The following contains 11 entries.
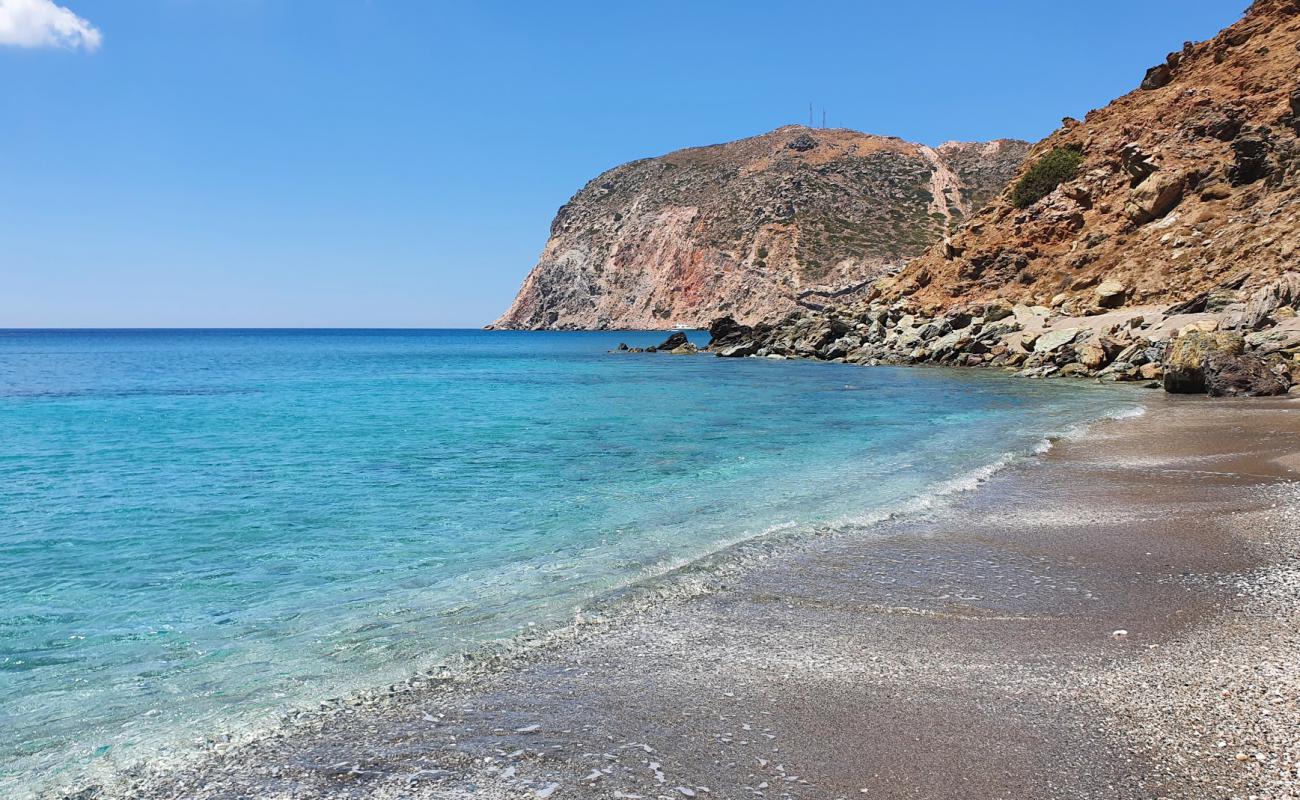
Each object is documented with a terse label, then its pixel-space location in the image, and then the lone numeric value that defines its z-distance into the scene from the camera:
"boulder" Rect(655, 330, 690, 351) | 65.69
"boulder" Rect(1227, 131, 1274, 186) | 36.38
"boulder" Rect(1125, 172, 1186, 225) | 39.22
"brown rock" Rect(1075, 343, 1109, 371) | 31.09
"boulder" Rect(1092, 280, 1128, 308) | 36.31
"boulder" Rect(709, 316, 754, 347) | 63.75
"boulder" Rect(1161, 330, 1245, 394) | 23.97
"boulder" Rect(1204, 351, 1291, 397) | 22.00
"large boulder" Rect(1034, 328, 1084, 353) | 34.19
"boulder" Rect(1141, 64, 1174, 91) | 48.69
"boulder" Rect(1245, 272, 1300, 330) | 27.06
